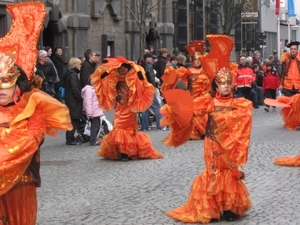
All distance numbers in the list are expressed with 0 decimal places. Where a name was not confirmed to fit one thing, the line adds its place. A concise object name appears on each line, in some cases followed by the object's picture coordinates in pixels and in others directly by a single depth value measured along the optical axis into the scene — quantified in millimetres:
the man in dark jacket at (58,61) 20662
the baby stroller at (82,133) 16297
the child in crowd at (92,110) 15516
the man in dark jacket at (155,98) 18625
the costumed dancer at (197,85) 15805
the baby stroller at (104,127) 15930
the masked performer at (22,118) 6031
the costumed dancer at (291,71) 15734
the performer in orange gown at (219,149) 8281
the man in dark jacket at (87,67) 15883
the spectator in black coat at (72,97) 15891
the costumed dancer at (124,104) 13273
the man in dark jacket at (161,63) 20922
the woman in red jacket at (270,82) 24531
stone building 25625
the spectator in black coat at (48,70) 17364
